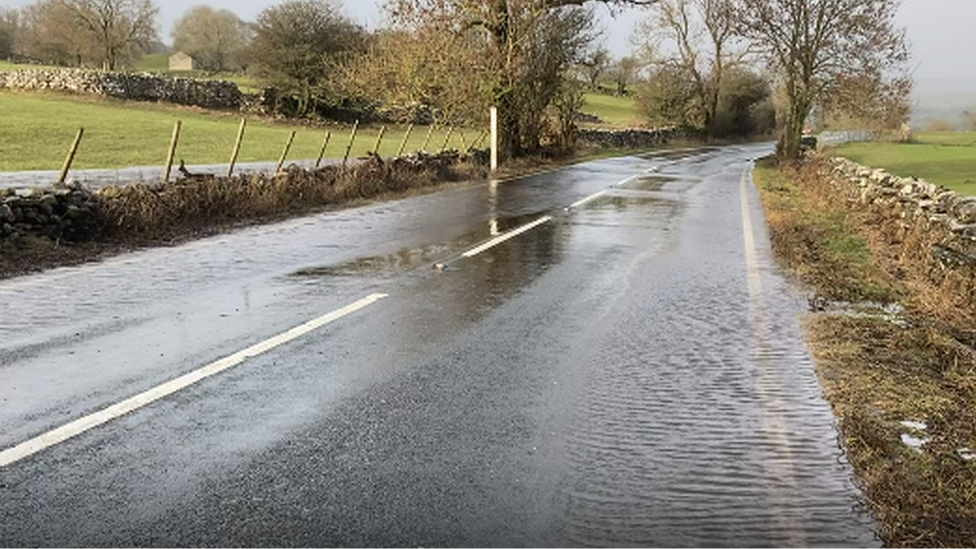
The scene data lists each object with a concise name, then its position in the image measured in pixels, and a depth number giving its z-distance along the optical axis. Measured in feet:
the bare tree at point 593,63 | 135.95
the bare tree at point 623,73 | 256.32
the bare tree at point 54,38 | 246.49
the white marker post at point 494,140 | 103.71
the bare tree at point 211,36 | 329.11
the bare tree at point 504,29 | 103.71
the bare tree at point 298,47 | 188.34
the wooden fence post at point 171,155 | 51.57
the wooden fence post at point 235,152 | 57.01
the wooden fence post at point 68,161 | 44.90
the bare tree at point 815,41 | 123.54
